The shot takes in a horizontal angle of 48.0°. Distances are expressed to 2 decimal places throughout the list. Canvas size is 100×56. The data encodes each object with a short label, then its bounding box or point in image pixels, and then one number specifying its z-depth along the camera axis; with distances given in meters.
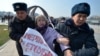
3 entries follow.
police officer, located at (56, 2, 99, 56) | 1.36
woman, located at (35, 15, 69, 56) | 1.48
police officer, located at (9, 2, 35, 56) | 1.75
